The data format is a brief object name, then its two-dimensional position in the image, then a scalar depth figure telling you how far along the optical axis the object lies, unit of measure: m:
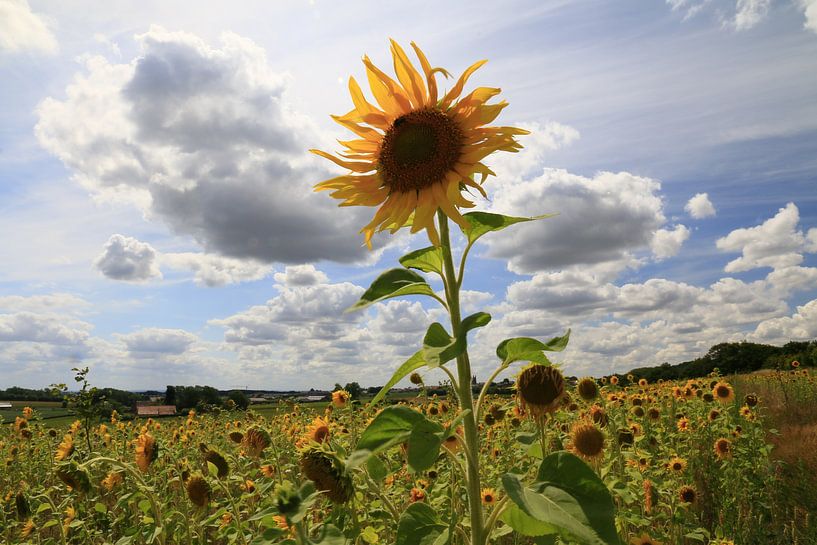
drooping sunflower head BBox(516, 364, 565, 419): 2.33
